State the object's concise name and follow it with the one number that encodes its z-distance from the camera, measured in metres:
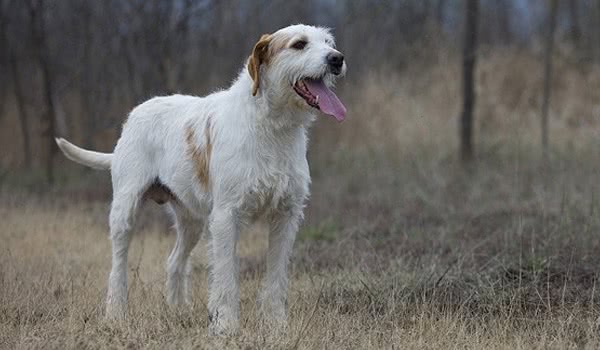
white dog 4.89
